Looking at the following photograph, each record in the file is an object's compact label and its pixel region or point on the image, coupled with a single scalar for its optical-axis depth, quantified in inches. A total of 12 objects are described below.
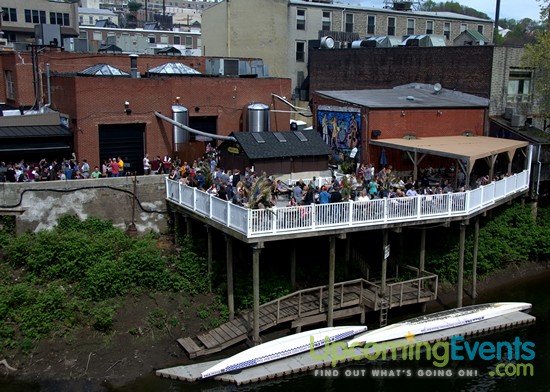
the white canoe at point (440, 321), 928.3
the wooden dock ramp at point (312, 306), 901.1
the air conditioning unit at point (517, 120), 1357.0
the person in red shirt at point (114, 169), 1115.9
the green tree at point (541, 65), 1397.6
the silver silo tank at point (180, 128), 1275.8
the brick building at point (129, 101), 1202.0
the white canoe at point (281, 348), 828.6
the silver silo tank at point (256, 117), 1392.7
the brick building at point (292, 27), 2128.4
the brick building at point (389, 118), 1296.8
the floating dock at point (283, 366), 821.2
